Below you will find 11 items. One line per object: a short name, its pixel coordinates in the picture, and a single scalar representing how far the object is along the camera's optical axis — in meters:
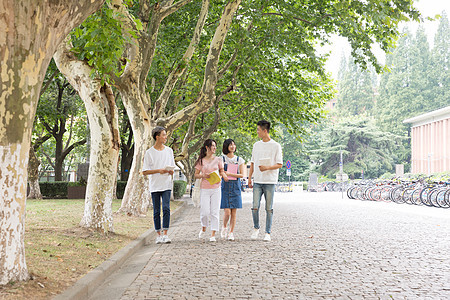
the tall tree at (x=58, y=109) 25.48
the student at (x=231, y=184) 9.38
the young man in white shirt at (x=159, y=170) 8.66
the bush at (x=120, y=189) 28.80
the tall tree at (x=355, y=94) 93.88
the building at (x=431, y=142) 50.53
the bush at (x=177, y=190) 29.83
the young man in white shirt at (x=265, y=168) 9.17
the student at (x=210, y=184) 9.26
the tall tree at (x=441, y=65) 79.00
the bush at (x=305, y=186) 61.82
